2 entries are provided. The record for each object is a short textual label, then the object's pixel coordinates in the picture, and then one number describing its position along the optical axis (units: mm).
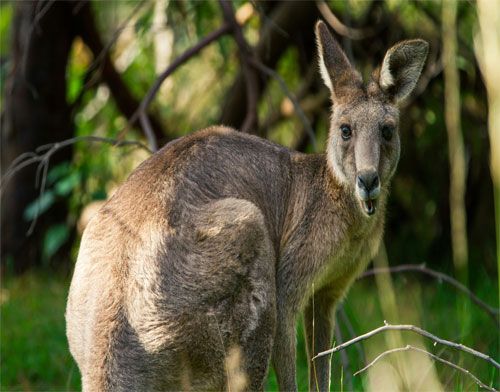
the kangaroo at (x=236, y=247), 8586
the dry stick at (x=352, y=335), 11570
